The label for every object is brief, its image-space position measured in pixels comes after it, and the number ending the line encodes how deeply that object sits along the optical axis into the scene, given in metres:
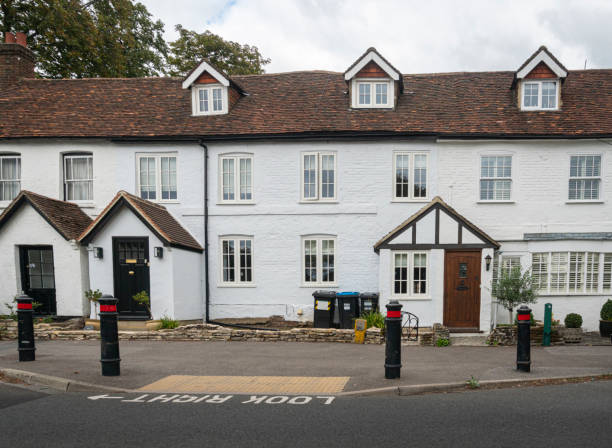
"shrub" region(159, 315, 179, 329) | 13.80
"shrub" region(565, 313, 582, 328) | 13.95
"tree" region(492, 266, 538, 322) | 13.16
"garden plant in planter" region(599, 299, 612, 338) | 14.38
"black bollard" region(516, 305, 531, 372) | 8.53
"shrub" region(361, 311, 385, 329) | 13.35
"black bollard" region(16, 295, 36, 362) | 9.59
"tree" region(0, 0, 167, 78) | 21.80
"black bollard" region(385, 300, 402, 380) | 8.05
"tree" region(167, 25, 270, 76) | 29.81
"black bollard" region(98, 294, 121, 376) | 8.34
